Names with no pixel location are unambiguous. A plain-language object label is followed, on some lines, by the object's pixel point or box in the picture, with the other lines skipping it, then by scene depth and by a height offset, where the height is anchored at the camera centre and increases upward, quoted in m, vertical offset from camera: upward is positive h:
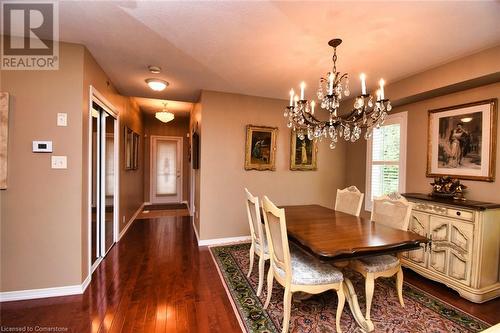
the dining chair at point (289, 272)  1.72 -0.86
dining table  1.63 -0.59
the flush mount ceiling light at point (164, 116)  5.03 +0.99
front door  7.13 -0.26
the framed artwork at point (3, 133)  2.08 +0.23
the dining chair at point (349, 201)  2.81 -0.48
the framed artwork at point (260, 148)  3.90 +0.25
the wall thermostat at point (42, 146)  2.18 +0.12
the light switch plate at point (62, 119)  2.24 +0.39
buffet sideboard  2.20 -0.82
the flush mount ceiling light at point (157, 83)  3.20 +1.08
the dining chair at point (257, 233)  2.20 -0.74
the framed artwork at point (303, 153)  4.20 +0.18
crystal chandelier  1.91 +0.45
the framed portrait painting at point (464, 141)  2.43 +0.29
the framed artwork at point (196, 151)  3.94 +0.19
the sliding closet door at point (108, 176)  3.17 -0.24
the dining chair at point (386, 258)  1.91 -0.84
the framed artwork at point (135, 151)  5.01 +0.22
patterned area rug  1.85 -1.31
